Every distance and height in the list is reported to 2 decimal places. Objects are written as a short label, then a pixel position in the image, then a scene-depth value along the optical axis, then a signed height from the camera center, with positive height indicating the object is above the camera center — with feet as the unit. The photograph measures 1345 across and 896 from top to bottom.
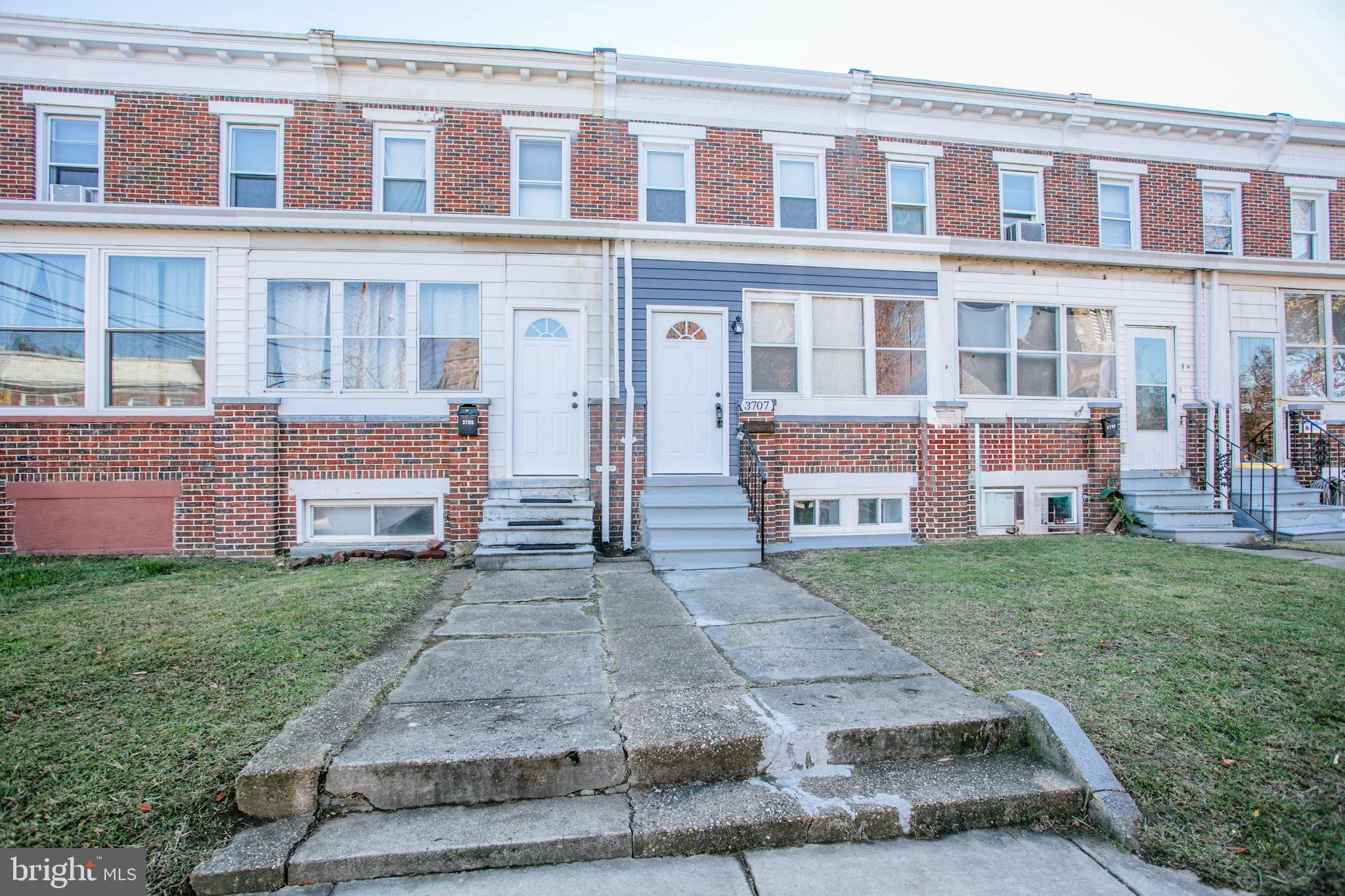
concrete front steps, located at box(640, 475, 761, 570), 22.50 -2.47
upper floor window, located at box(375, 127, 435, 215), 27.45 +12.14
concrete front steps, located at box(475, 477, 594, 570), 22.26 -2.46
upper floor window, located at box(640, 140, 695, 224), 28.71 +12.14
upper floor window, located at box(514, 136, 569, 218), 28.04 +12.26
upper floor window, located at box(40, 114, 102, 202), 25.84 +12.20
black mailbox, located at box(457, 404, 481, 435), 25.38 +1.41
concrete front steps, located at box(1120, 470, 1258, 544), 26.94 -2.32
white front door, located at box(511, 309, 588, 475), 26.17 +2.50
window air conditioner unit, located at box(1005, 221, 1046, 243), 30.55 +10.70
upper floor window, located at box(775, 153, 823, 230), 29.55 +12.27
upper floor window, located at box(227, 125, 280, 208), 26.71 +12.05
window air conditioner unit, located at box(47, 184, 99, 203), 25.54 +10.45
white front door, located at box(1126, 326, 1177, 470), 30.71 +2.72
